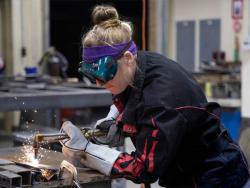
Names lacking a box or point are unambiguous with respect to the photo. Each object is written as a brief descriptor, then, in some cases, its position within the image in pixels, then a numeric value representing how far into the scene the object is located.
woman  2.68
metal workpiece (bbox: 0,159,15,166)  2.90
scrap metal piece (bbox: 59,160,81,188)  2.80
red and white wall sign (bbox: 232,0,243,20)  8.49
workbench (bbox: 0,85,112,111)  4.47
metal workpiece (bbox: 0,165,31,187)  2.74
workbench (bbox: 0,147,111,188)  2.80
